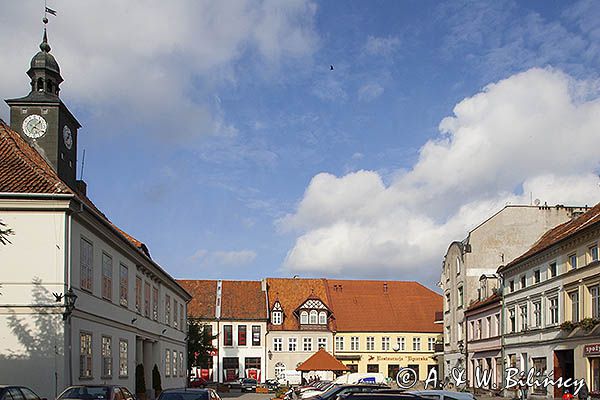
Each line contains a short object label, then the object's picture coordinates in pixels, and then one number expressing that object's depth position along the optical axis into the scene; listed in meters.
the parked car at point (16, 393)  18.66
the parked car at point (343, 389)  26.47
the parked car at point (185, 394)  19.73
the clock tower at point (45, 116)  32.97
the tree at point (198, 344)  65.44
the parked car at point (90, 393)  21.22
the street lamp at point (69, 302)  24.48
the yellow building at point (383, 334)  80.62
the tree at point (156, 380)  43.59
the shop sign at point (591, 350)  35.62
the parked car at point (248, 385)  66.53
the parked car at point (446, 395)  19.10
